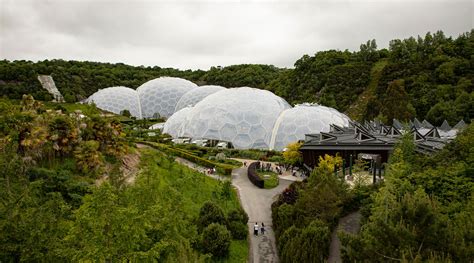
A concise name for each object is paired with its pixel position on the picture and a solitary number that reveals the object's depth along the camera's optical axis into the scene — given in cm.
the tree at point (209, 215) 1836
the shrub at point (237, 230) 1922
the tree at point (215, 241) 1636
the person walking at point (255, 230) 2030
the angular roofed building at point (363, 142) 3031
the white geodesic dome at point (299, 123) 4350
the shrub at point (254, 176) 2933
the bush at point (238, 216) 2023
